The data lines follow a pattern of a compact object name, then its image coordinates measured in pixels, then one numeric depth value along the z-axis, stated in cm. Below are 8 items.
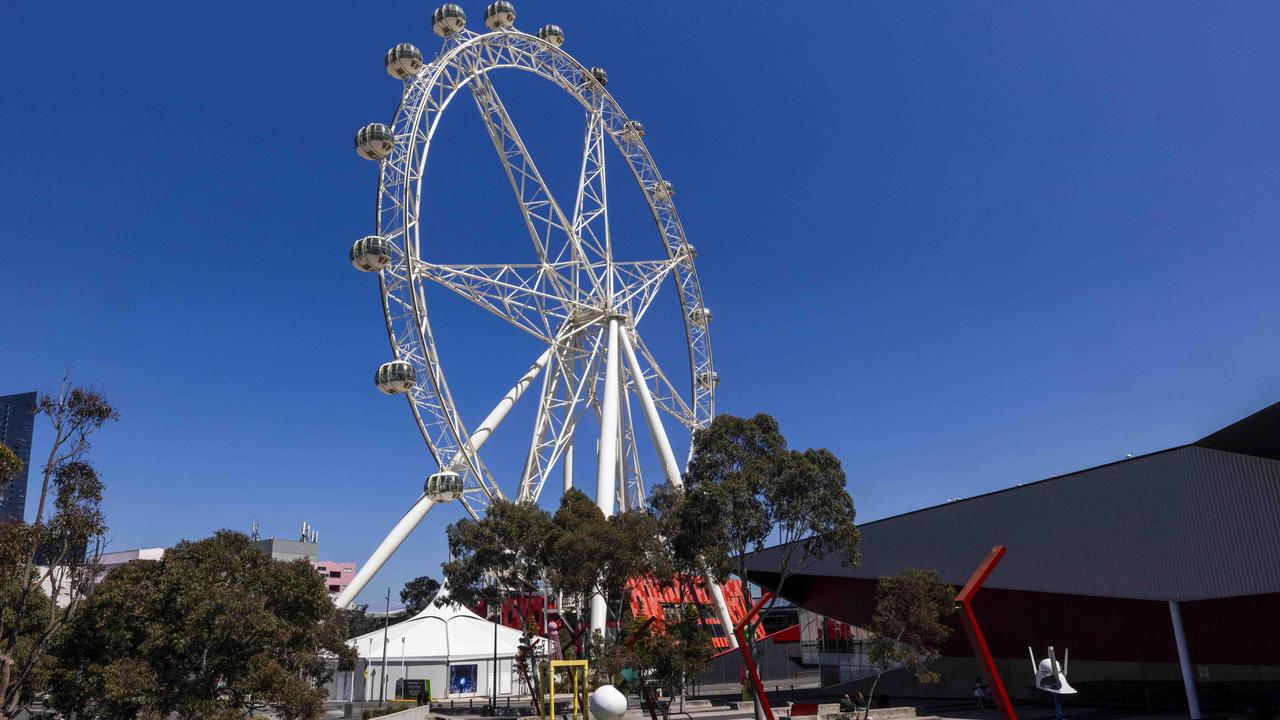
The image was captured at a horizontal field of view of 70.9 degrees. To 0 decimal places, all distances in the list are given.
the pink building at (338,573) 15062
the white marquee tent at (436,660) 5319
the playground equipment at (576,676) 2350
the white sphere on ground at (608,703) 1925
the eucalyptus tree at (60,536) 2095
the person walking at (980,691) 3512
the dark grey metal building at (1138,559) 2408
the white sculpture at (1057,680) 1502
